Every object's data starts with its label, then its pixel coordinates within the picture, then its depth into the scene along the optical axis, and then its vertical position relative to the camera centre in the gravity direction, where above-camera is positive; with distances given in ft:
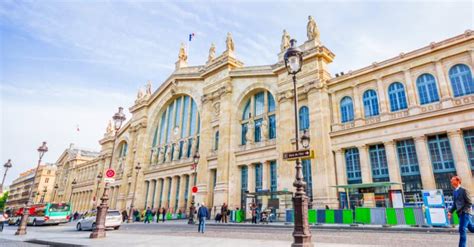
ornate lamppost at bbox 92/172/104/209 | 162.57 +9.09
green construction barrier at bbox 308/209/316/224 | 57.72 -0.75
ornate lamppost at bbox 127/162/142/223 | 97.91 -1.04
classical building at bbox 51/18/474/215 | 59.21 +23.63
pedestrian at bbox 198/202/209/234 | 43.87 -0.65
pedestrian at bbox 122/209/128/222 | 104.12 -2.96
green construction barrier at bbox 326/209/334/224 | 55.72 -0.66
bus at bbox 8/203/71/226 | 81.25 -2.19
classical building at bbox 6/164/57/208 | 295.89 +23.62
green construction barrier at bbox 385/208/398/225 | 47.93 -0.33
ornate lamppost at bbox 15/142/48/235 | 50.62 -2.91
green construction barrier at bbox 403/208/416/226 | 46.25 -0.25
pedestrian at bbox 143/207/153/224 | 91.88 -2.08
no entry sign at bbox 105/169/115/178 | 40.60 +4.96
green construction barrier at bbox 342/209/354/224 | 52.91 -0.71
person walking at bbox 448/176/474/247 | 18.64 +0.39
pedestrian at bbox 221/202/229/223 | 71.31 -0.67
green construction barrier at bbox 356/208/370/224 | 50.94 -0.30
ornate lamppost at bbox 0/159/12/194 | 80.64 +11.44
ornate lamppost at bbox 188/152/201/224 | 71.67 -1.12
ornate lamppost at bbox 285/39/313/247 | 20.57 -0.04
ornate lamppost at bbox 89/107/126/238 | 38.11 -1.49
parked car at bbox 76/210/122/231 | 56.95 -2.84
